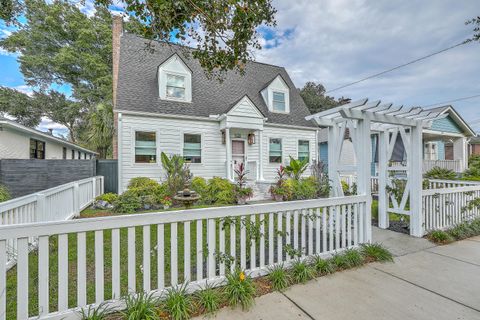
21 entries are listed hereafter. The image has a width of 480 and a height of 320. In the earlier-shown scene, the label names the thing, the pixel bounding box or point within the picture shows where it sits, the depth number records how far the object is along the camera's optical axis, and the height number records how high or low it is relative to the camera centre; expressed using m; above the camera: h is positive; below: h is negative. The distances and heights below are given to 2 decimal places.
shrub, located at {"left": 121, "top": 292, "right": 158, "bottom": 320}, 2.15 -1.42
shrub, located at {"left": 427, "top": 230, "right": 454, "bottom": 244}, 4.56 -1.56
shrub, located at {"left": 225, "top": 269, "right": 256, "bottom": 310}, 2.53 -1.49
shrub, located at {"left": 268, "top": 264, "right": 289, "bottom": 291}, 2.88 -1.52
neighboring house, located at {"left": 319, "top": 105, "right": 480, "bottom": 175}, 13.95 +1.24
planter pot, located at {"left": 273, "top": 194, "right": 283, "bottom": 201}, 9.33 -1.49
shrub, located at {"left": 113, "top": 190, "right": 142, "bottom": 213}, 7.28 -1.36
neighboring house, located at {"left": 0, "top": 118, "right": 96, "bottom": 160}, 8.27 +0.86
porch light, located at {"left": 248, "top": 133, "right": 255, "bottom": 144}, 11.52 +1.16
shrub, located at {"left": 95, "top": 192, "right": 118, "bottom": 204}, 7.88 -1.27
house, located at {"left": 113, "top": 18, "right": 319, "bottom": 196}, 9.55 +1.86
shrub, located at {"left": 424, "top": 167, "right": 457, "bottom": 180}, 10.12 -0.65
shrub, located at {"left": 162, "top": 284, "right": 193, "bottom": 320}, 2.27 -1.48
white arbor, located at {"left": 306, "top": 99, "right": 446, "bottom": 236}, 4.23 +0.36
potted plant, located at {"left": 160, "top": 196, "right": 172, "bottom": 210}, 7.70 -1.39
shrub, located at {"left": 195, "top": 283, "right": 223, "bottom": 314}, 2.42 -1.51
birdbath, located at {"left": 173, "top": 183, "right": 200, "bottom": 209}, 6.61 -1.09
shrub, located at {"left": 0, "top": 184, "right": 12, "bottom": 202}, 5.47 -0.84
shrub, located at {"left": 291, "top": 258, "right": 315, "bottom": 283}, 3.04 -1.52
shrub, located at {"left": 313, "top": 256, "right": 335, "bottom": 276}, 3.29 -1.54
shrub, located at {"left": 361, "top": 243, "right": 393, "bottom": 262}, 3.72 -1.53
